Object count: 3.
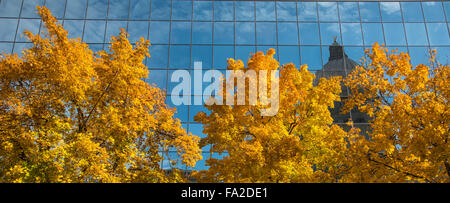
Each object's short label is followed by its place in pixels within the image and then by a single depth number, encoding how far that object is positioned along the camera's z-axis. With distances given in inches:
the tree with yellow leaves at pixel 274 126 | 454.9
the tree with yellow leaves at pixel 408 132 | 352.2
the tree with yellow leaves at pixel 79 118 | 416.8
